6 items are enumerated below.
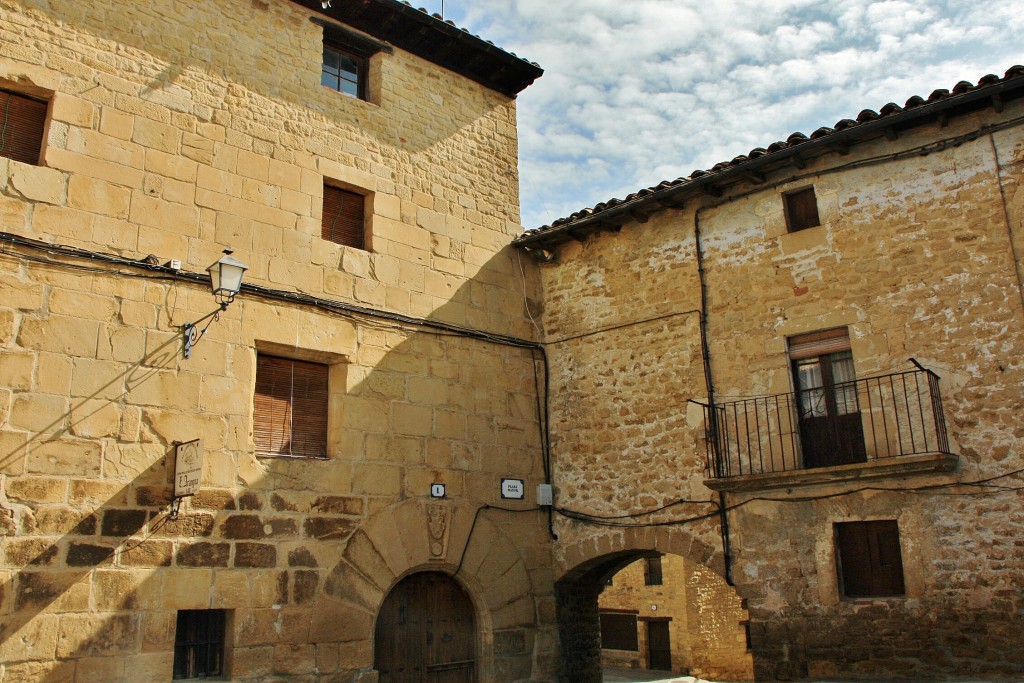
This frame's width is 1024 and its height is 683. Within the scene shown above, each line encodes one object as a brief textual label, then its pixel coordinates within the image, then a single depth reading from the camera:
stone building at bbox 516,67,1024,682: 7.91
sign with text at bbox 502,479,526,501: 10.11
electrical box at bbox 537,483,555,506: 10.39
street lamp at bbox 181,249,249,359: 7.64
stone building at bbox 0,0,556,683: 7.30
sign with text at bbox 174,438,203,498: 7.27
